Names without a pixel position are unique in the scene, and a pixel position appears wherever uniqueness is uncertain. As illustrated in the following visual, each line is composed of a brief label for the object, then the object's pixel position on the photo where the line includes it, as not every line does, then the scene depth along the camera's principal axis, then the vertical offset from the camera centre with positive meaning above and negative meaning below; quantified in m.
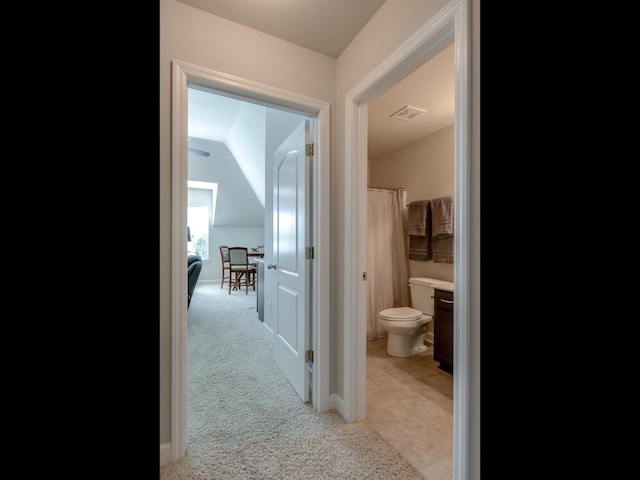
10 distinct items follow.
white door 1.94 -0.15
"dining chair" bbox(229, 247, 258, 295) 6.14 -0.56
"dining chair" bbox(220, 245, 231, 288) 6.81 -0.46
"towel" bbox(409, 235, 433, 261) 3.17 -0.09
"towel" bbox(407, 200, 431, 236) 3.12 +0.23
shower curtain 3.22 -0.20
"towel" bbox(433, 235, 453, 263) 2.88 -0.10
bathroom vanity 2.30 -0.71
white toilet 2.62 -0.74
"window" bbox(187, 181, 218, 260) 7.19 +0.56
